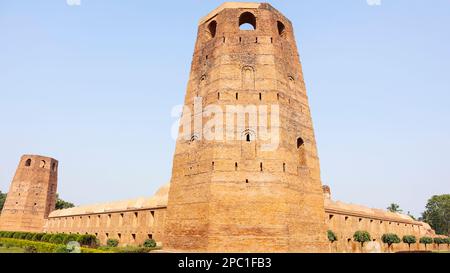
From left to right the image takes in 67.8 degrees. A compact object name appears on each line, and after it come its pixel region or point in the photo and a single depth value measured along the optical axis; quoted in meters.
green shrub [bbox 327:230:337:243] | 24.07
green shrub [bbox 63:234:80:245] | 27.39
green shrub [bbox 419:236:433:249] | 37.44
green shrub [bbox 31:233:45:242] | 34.37
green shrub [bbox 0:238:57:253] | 23.92
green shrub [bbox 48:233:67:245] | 29.62
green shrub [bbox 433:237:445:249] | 39.85
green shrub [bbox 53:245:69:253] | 22.35
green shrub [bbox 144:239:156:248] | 22.85
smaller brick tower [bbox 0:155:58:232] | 44.44
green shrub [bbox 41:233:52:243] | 32.11
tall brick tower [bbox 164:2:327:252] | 17.53
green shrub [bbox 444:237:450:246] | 40.82
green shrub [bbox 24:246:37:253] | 25.73
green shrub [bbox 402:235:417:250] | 34.62
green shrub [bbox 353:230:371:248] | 27.44
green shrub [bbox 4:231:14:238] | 39.63
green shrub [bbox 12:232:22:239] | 38.15
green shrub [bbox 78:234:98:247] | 27.69
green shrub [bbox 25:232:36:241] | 35.69
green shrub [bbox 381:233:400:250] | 31.55
